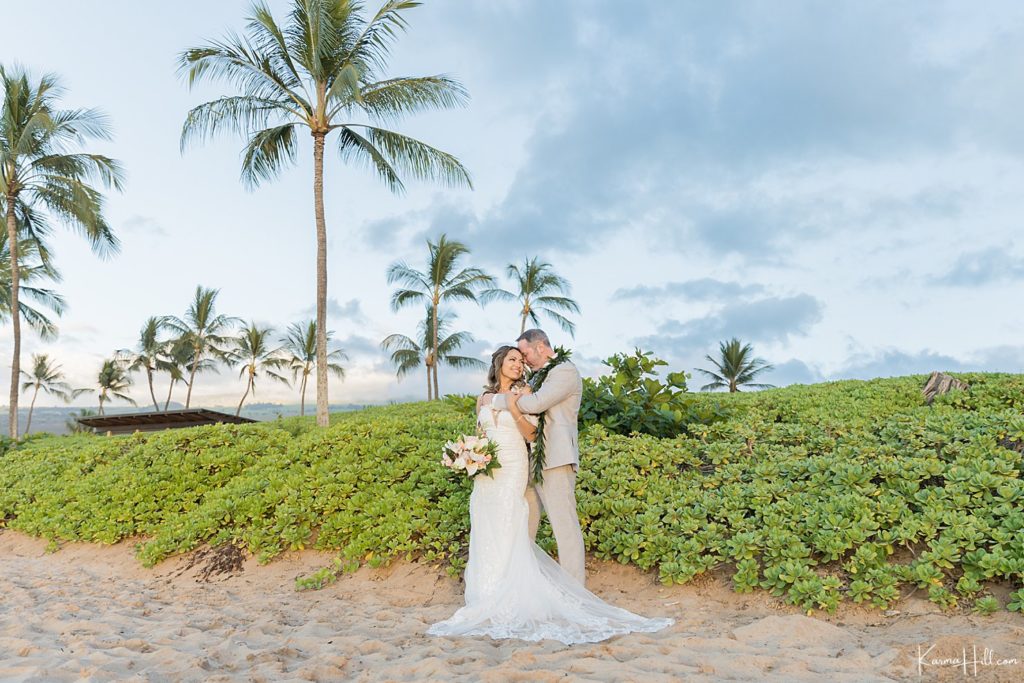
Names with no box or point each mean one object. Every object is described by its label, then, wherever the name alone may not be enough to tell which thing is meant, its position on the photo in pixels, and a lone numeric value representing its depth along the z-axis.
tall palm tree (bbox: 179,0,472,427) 15.43
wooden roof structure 21.94
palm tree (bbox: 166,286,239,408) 37.88
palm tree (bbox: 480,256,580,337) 29.31
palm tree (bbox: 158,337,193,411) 39.95
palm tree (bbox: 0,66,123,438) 19.75
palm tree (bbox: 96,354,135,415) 45.53
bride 4.34
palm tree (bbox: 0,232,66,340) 23.91
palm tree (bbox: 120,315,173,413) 41.59
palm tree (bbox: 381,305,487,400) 30.77
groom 4.76
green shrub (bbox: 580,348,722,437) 8.20
